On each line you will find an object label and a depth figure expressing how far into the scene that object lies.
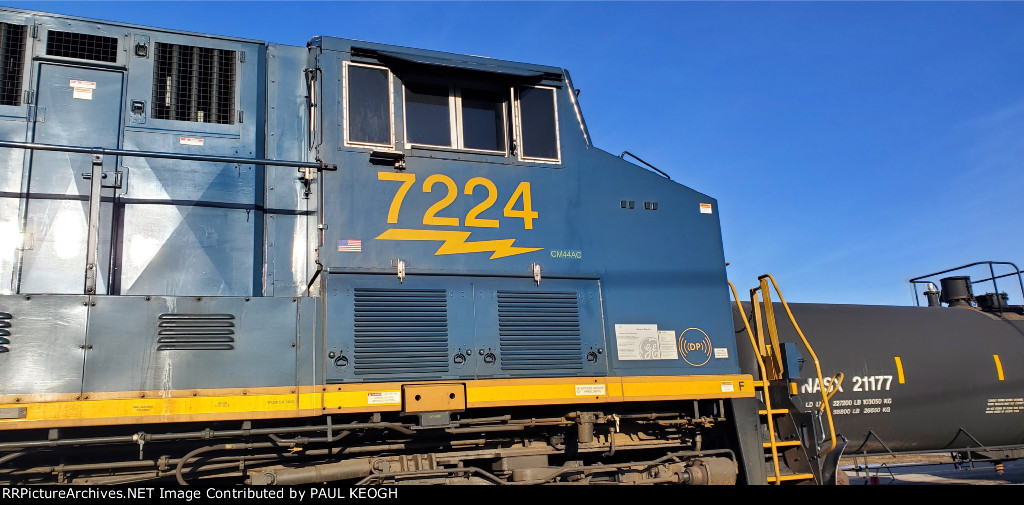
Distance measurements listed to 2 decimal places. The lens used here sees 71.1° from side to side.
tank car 9.31
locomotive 5.76
